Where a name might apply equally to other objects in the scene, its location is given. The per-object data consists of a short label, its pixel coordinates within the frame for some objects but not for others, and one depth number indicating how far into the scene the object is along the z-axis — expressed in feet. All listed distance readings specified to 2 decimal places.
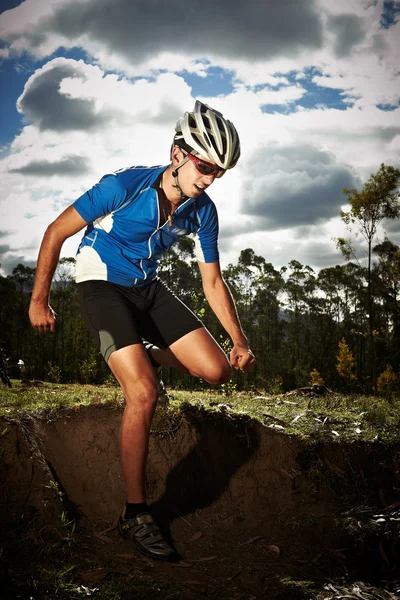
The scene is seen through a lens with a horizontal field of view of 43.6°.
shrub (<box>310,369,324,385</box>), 82.43
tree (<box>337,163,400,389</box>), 65.77
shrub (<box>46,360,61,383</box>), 47.49
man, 11.32
